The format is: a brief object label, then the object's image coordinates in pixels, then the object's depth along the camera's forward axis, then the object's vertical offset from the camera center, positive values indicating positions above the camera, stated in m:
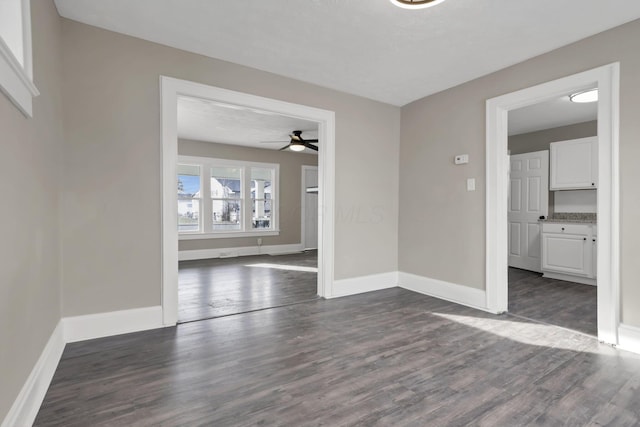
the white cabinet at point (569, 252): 4.62 -0.62
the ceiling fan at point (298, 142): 5.71 +1.27
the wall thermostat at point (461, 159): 3.67 +0.62
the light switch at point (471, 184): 3.60 +0.32
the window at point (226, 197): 7.22 +0.34
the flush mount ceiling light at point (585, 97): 3.76 +1.41
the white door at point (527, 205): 5.51 +0.11
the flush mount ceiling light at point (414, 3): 2.08 +1.38
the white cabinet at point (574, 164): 4.82 +0.75
